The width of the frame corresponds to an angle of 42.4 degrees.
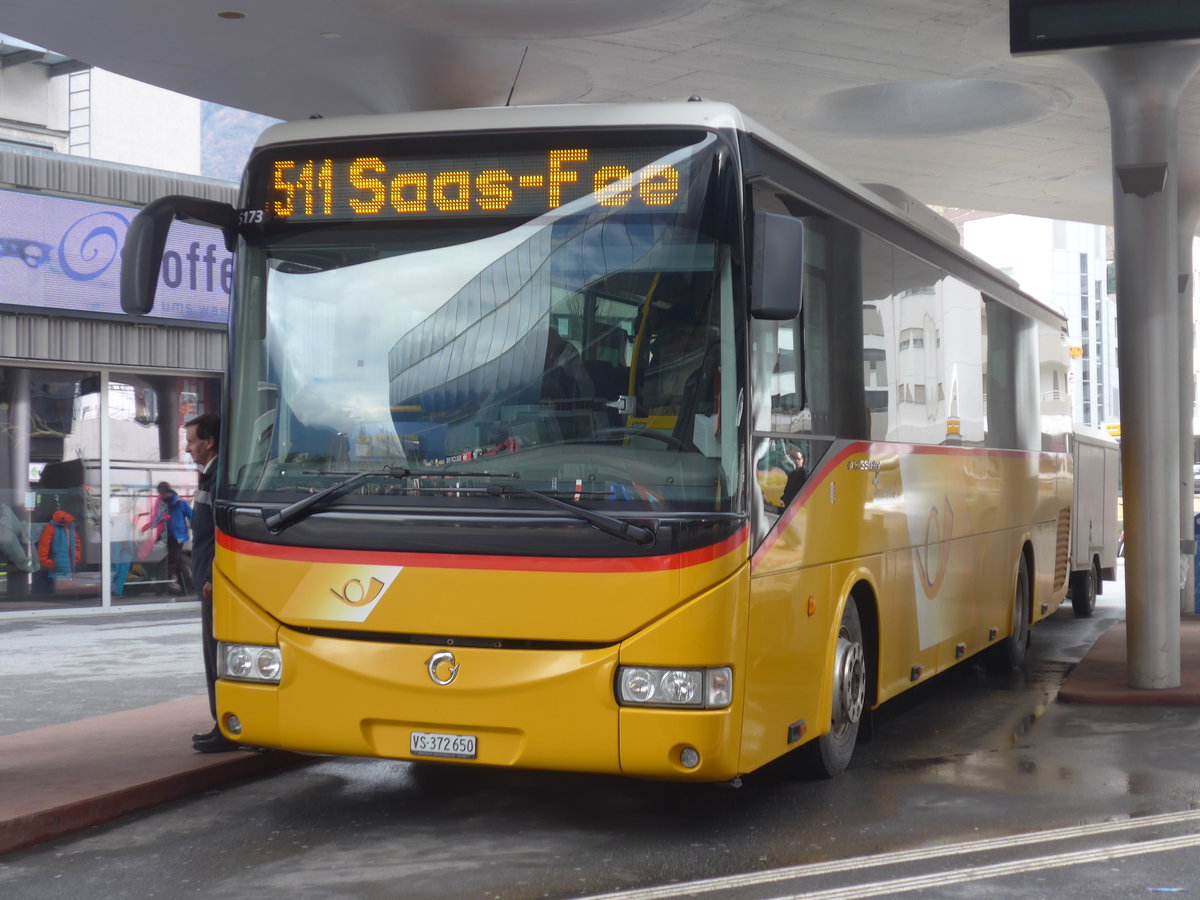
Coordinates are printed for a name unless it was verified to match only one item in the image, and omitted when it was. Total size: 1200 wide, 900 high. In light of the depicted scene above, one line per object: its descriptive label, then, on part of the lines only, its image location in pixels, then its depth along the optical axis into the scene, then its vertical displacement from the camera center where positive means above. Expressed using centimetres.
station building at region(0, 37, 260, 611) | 1805 +109
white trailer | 1780 -88
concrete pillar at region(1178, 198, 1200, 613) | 1816 +75
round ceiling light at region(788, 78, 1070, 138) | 1459 +332
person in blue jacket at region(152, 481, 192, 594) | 1956 -80
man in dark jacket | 830 -41
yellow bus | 628 +6
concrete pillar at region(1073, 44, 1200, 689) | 1122 +88
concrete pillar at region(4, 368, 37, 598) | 1805 +22
